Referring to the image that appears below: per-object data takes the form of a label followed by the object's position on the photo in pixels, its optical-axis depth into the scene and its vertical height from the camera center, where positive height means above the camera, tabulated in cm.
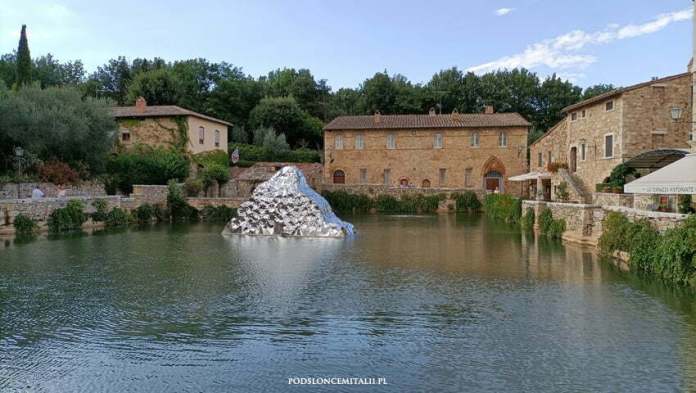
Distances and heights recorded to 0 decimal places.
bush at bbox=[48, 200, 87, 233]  2372 -85
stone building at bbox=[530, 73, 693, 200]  2544 +316
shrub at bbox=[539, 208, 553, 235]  2344 -113
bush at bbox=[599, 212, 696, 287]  1191 -130
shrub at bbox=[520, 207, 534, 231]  2606 -119
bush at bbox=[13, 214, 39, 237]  2195 -108
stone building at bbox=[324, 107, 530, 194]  4453 +350
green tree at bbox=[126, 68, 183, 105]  5266 +1006
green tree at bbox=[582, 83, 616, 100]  6025 +1112
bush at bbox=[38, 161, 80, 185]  2731 +121
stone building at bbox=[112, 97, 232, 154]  3828 +477
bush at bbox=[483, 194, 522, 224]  2966 -77
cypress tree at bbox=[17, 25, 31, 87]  3881 +928
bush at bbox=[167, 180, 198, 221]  3158 -51
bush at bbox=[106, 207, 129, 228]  2675 -98
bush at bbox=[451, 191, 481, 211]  4078 -47
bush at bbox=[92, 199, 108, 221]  2622 -62
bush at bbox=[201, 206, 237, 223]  3231 -93
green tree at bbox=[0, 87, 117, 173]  2745 +365
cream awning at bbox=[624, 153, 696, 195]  1272 +28
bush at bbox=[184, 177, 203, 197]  3403 +59
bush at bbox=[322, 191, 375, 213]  4125 -48
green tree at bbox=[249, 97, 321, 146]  5353 +729
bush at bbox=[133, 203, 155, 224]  2897 -84
